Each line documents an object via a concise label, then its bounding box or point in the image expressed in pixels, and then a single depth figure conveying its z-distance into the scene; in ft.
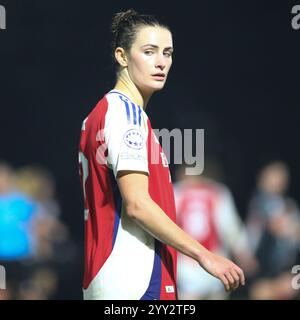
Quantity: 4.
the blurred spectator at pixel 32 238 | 54.24
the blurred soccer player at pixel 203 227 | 54.34
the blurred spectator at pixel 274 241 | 57.11
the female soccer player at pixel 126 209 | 24.03
